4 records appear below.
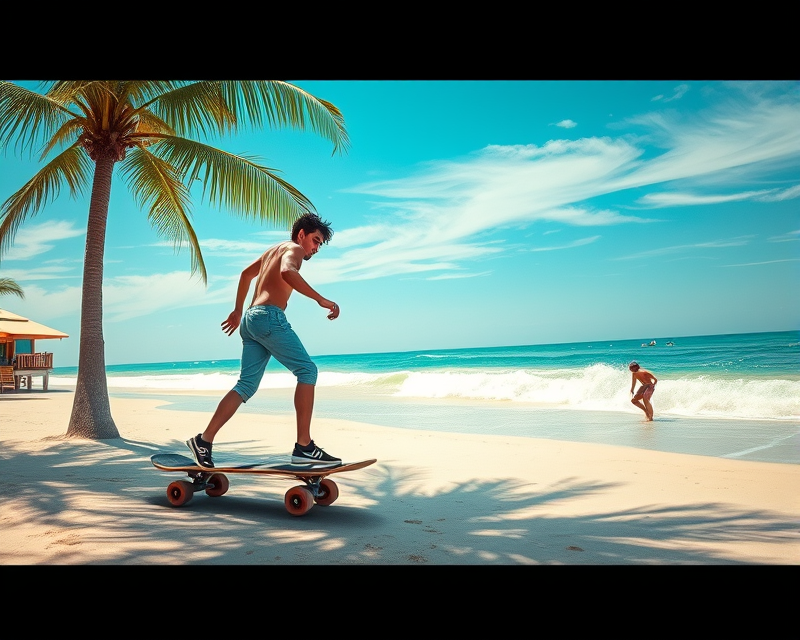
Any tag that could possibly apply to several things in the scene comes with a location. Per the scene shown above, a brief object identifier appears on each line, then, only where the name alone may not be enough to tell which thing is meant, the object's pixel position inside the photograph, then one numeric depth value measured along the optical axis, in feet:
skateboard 12.25
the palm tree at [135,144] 24.50
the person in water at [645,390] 37.35
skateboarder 12.51
